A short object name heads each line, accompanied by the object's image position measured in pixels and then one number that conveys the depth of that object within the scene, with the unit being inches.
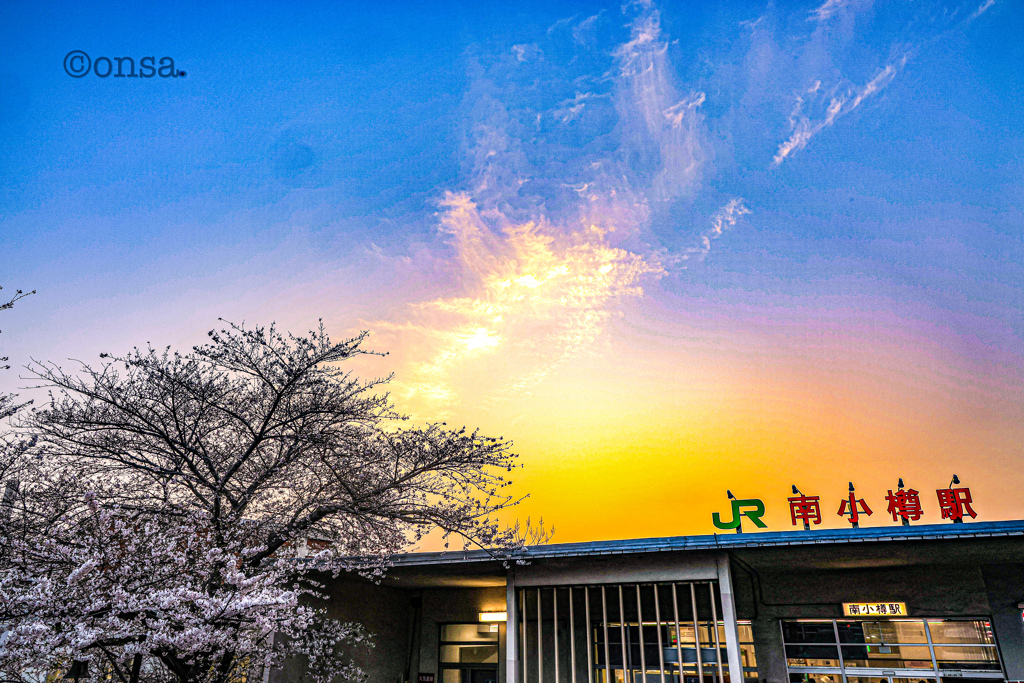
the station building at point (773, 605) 458.9
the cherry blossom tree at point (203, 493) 296.8
